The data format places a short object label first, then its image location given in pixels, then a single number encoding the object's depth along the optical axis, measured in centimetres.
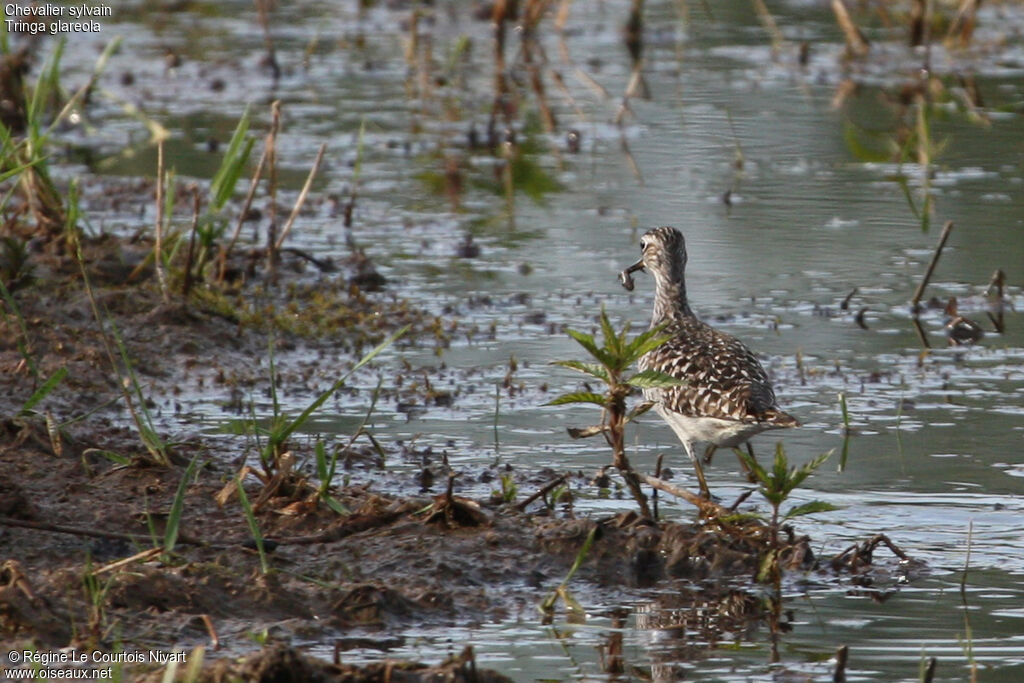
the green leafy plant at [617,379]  1085
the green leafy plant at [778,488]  1055
